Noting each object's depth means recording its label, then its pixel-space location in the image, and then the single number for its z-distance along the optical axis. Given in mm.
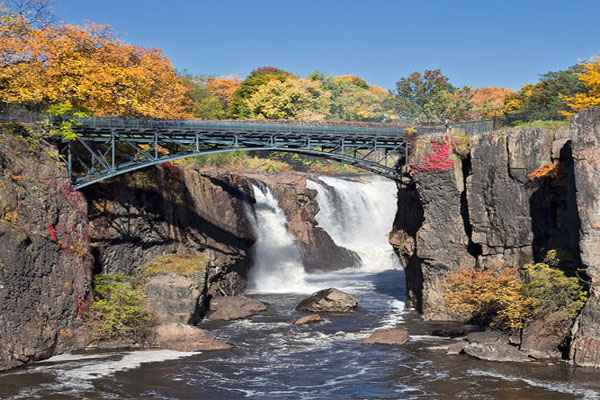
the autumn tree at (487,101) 94788
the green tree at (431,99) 105938
